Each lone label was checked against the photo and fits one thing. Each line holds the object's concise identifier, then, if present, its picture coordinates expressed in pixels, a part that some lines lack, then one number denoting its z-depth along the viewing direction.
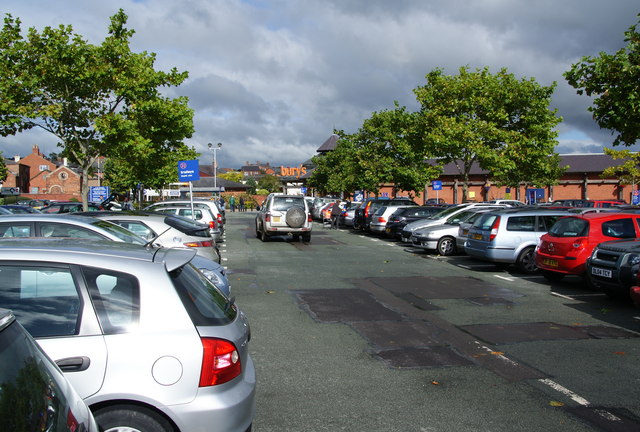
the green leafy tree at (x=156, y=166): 23.69
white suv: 21.86
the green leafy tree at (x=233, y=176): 169.25
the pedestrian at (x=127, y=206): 35.75
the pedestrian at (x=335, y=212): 32.91
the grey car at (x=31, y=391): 1.70
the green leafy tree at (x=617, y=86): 13.13
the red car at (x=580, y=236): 11.29
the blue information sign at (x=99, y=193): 28.91
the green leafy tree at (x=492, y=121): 27.97
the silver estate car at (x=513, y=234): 13.91
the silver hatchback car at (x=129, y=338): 3.02
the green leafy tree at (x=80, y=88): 17.75
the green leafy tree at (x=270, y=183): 116.78
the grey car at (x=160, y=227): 9.80
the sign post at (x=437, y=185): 37.19
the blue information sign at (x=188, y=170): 20.81
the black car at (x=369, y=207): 27.78
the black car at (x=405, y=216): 23.66
